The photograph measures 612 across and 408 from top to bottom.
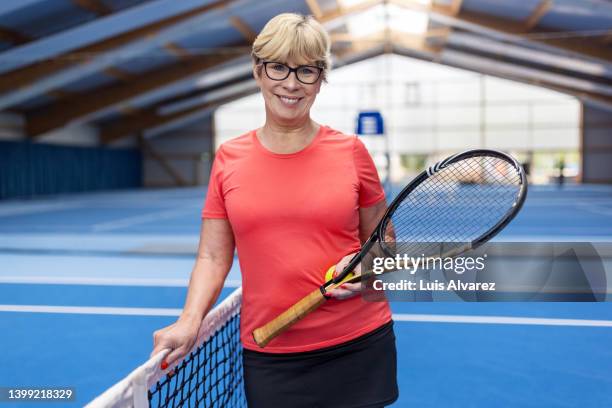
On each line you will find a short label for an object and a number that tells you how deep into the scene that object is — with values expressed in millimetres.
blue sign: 11648
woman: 1215
